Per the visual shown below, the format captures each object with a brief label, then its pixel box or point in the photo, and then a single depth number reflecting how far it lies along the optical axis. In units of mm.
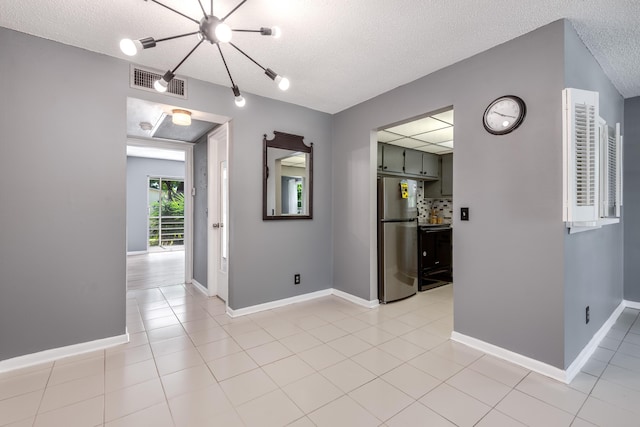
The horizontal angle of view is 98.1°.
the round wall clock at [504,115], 2118
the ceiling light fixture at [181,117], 2857
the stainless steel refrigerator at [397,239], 3566
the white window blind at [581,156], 1877
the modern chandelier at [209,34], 1394
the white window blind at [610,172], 2270
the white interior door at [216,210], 3883
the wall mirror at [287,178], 3361
